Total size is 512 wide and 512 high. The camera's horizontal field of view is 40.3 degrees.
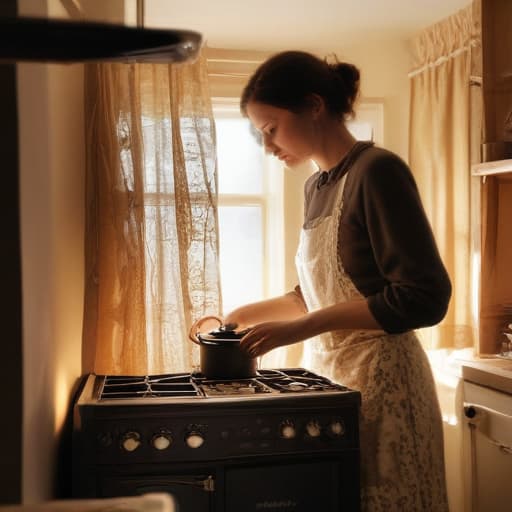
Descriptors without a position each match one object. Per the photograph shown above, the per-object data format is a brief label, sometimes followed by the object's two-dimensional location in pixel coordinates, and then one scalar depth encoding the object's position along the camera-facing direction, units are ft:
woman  4.74
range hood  1.38
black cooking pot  5.45
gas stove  4.48
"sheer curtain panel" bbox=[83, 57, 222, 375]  6.63
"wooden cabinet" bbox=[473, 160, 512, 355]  7.29
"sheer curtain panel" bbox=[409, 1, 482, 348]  8.67
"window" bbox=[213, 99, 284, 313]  9.48
